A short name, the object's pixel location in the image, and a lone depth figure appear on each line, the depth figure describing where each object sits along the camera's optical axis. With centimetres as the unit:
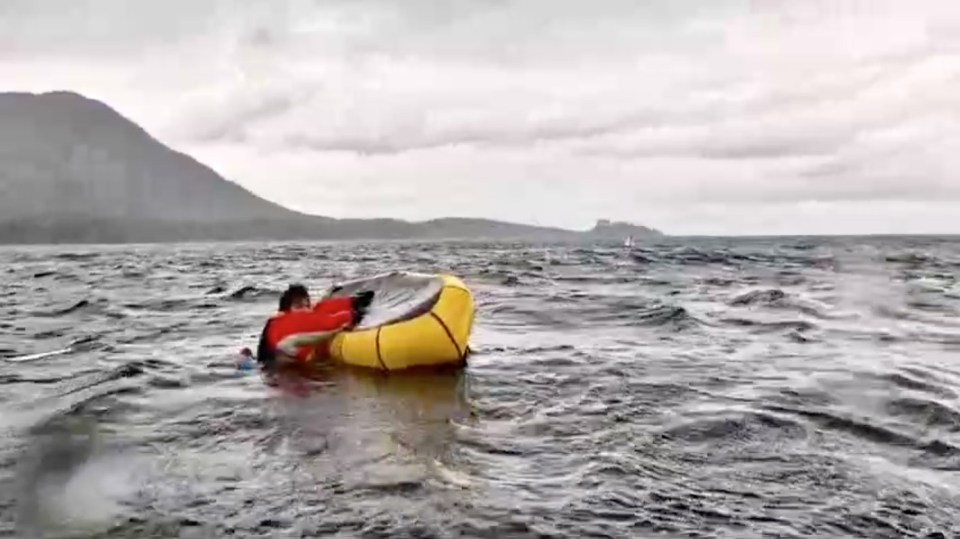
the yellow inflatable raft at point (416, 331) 1383
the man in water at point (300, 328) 1445
